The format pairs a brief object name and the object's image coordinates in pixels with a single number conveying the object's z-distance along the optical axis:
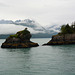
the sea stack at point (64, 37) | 159.88
